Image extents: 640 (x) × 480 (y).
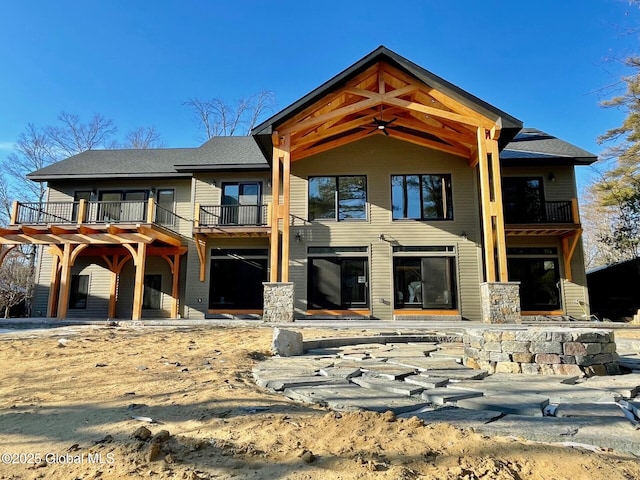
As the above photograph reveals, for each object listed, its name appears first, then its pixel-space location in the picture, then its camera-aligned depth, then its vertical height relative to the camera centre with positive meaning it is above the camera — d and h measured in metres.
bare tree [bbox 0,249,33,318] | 16.42 +0.43
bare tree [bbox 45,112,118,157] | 23.89 +10.30
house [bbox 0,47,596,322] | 11.38 +2.49
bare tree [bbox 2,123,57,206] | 22.41 +8.06
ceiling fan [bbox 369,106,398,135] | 12.50 +5.68
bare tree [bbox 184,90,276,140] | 25.41 +12.21
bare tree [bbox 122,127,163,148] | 26.71 +10.96
